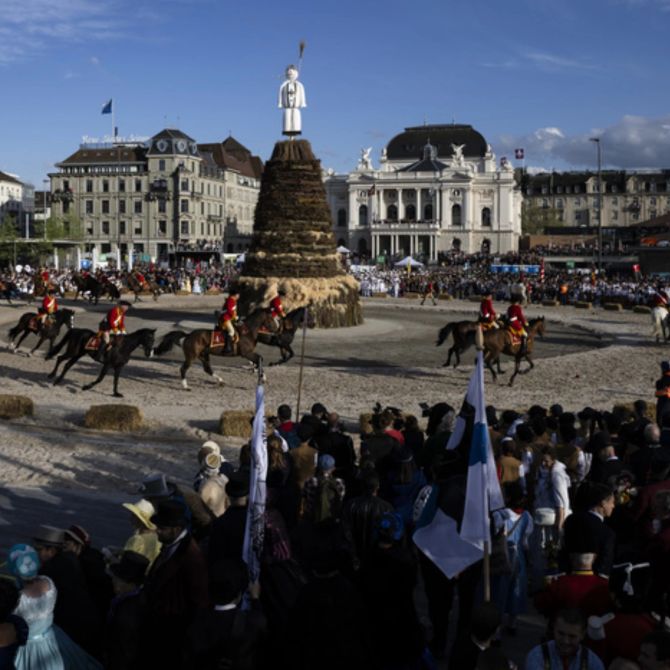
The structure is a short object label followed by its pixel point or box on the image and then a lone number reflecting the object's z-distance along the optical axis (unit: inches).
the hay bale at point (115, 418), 629.3
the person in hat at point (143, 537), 262.2
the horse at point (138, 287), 1945.1
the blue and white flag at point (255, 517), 245.4
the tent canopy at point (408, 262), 2501.0
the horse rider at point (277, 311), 937.5
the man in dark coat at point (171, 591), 212.1
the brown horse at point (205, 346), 799.1
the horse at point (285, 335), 919.7
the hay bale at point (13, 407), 670.5
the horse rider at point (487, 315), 856.3
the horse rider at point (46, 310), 976.3
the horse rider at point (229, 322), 831.1
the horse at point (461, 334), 911.7
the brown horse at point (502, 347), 840.3
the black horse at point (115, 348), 773.9
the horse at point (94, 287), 1729.7
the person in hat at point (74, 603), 217.5
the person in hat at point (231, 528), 255.3
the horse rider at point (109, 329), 776.9
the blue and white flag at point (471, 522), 242.4
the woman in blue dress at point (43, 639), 189.5
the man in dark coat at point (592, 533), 244.5
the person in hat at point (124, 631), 204.4
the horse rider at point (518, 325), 852.6
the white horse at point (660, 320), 1174.3
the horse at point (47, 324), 959.0
